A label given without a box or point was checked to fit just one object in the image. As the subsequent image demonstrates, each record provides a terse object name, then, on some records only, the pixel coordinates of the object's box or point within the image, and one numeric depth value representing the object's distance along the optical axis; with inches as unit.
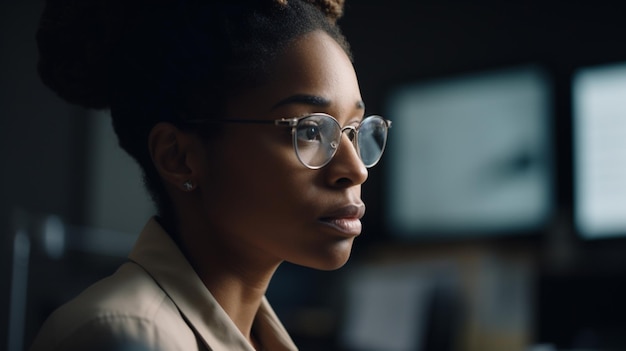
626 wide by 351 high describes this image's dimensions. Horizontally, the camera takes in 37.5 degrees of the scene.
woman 38.2
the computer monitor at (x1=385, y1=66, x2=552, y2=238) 137.7
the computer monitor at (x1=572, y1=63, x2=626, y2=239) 127.3
